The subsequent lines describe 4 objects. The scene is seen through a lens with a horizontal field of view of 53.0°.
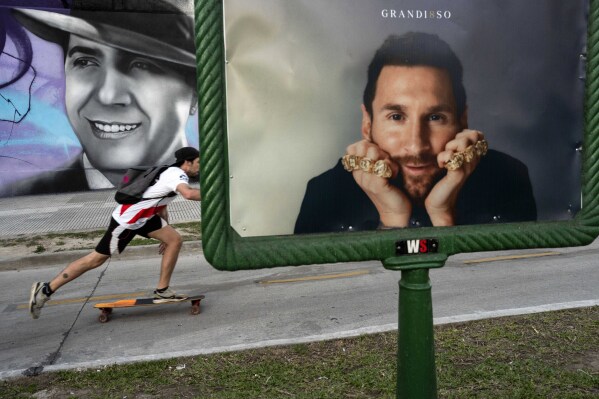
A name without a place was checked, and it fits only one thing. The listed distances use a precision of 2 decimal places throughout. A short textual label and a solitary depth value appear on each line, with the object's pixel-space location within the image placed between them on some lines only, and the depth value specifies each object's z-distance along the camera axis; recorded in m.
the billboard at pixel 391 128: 1.91
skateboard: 6.24
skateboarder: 5.88
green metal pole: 2.28
